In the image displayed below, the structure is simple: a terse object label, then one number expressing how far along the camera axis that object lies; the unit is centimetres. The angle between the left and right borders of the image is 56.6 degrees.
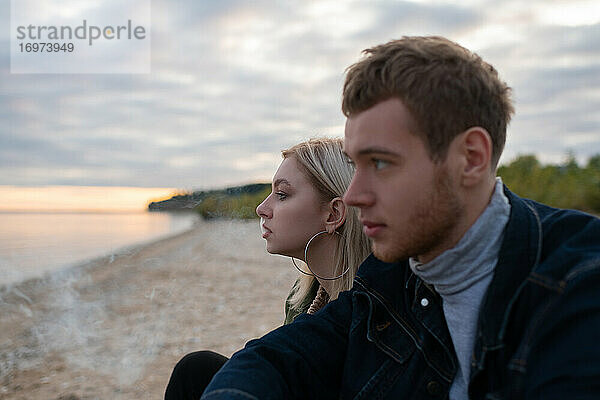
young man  128
